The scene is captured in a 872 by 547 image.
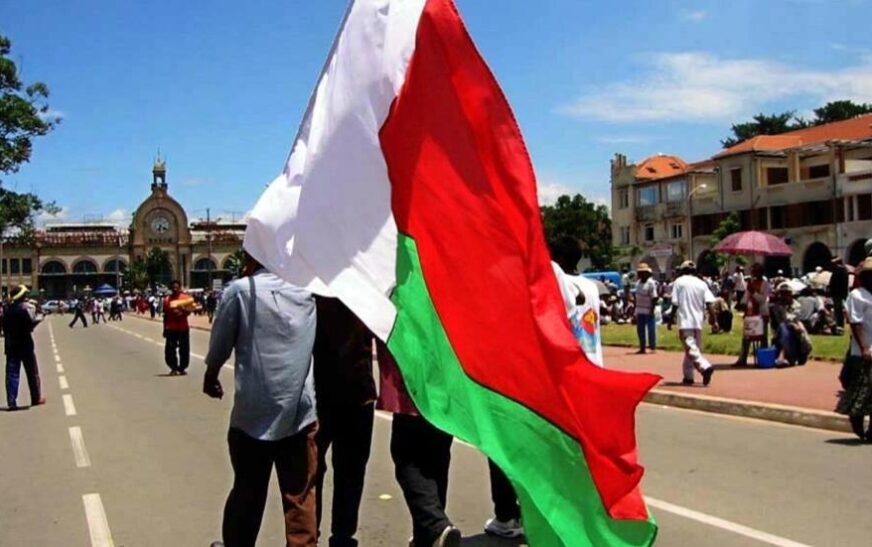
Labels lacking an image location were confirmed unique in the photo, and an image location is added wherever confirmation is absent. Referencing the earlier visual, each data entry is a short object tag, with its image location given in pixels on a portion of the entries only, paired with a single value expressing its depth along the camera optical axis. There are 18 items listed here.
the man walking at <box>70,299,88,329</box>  60.36
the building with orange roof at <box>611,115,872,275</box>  61.78
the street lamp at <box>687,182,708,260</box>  76.93
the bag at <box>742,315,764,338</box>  16.83
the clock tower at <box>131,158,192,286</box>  129.50
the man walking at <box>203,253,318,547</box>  5.07
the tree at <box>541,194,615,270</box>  88.62
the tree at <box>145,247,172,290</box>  122.69
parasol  24.84
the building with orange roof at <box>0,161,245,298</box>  128.00
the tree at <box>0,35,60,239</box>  46.00
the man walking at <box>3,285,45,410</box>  14.20
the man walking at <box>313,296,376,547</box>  5.54
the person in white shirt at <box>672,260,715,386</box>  13.98
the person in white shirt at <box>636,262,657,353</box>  20.12
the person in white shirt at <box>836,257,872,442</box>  9.34
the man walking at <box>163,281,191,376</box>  19.41
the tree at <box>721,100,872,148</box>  94.31
